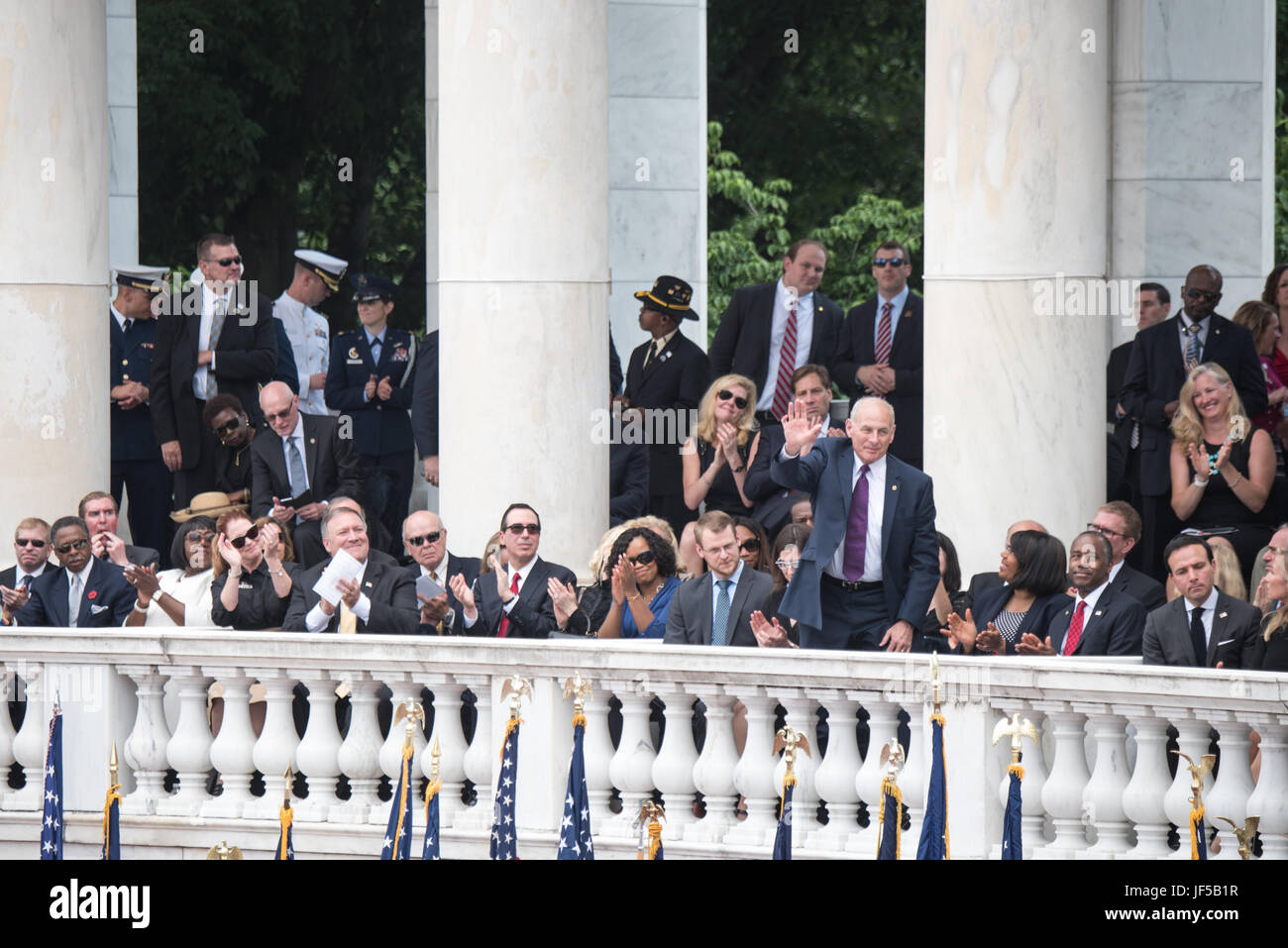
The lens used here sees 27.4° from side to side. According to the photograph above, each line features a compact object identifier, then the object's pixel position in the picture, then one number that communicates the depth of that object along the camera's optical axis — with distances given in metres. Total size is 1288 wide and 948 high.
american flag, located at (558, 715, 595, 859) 23.11
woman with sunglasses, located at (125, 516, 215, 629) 28.80
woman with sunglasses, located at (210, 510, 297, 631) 28.25
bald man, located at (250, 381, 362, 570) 32.09
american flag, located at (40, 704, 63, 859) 24.70
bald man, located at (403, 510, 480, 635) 27.28
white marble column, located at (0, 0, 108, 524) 33.06
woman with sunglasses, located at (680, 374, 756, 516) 30.75
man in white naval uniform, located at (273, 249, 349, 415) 36.34
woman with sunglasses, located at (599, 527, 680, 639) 26.98
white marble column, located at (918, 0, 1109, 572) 29.44
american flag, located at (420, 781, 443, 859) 22.44
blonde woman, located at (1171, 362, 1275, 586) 28.80
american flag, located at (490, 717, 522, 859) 23.22
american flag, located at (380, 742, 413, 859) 23.30
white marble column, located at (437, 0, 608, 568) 31.23
